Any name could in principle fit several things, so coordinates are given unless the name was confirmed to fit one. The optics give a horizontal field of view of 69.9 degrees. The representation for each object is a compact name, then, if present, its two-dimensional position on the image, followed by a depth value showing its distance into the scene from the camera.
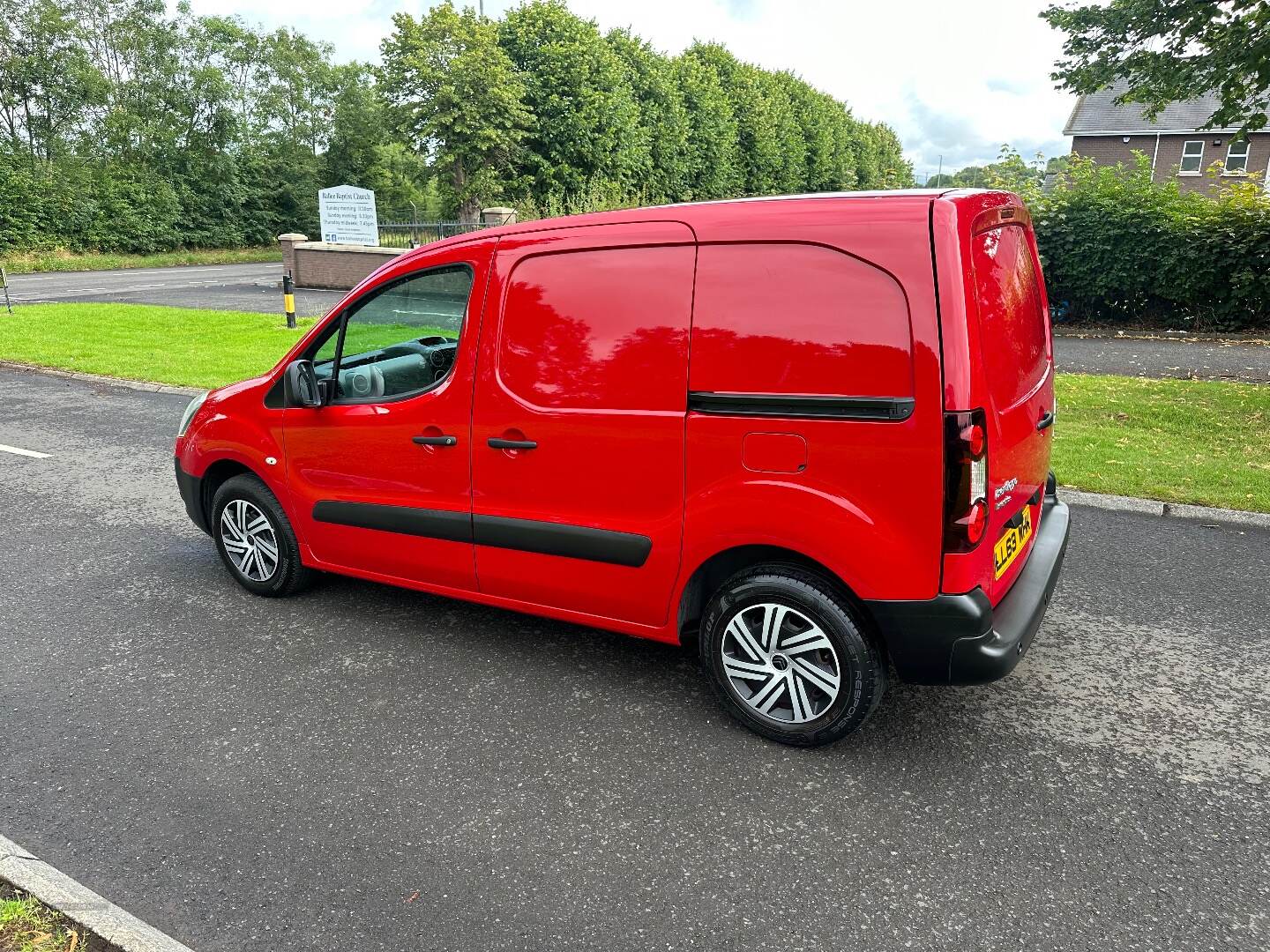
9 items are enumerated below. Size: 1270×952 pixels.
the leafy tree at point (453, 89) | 29.44
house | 38.72
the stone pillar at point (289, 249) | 21.97
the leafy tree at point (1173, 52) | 10.02
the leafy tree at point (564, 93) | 32.78
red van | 2.84
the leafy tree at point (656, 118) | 38.97
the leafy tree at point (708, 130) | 43.22
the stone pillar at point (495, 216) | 21.09
